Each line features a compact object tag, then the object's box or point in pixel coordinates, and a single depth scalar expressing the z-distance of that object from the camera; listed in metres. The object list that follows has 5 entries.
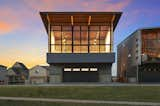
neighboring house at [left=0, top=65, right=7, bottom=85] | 39.69
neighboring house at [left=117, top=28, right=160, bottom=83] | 19.26
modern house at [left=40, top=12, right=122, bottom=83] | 19.59
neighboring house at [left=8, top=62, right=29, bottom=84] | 41.84
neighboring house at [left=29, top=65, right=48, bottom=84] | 35.51
